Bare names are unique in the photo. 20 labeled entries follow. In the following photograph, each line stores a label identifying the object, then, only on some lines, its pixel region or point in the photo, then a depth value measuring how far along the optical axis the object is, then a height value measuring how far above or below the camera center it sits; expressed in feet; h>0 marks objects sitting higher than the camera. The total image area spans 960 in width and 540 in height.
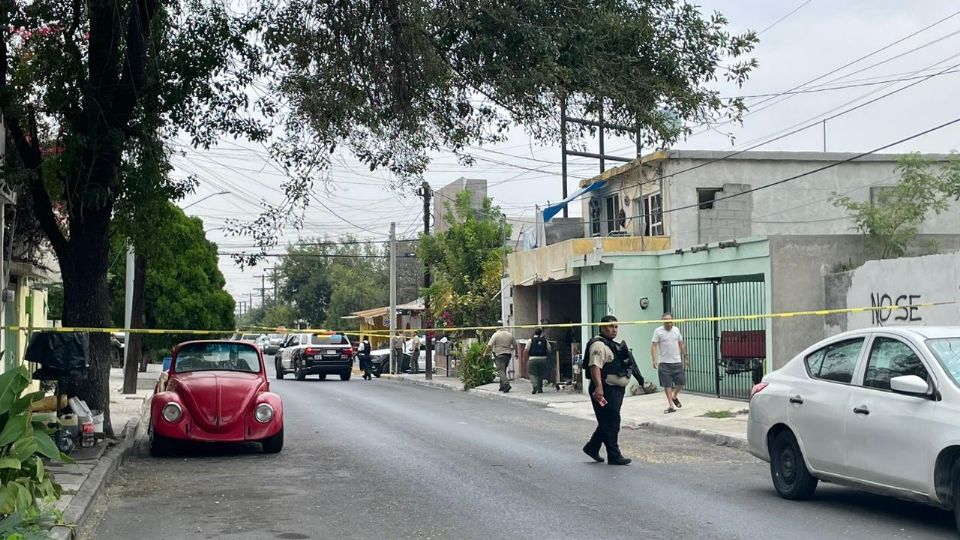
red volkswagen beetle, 47.91 -3.02
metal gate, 74.84 +0.21
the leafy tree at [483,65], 41.11 +10.74
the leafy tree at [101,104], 47.57 +10.56
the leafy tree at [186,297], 137.07 +5.66
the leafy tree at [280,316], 360.03 +8.48
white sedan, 28.40 -2.24
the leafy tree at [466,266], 139.13 +9.65
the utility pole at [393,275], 165.02 +9.71
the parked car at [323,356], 129.49 -1.78
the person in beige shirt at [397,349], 159.12 -1.24
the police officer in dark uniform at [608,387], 44.47 -1.93
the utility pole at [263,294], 474.61 +20.48
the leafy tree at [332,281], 330.18 +18.72
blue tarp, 110.01 +13.34
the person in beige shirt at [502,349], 97.55 -0.83
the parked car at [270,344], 281.62 -0.71
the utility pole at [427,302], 135.23 +5.08
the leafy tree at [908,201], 82.94 +11.67
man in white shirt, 69.51 -1.10
